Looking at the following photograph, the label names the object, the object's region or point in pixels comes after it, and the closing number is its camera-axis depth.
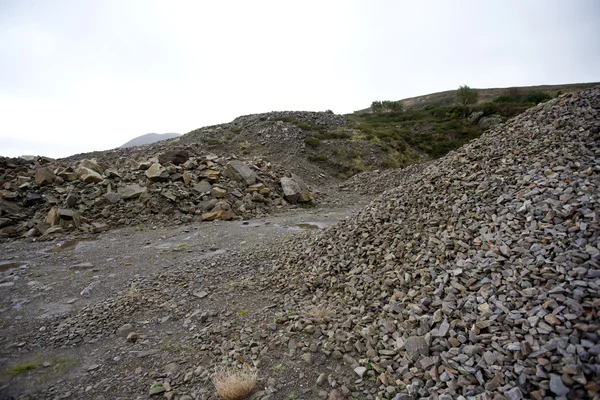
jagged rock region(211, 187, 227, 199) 15.97
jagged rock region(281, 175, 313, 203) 17.83
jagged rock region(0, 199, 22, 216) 14.21
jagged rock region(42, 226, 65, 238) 12.98
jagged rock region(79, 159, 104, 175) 17.54
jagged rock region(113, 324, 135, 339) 6.11
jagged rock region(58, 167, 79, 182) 16.52
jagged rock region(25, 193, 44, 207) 15.12
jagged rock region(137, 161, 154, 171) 17.62
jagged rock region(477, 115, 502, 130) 39.75
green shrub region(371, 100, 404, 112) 60.09
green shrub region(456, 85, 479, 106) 54.62
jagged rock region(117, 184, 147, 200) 15.29
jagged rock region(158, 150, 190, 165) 18.58
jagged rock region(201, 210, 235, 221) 14.47
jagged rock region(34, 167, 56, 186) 15.99
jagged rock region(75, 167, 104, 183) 16.17
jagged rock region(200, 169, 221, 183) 17.27
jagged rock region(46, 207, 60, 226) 13.68
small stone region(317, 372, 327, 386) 4.52
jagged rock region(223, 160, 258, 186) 17.73
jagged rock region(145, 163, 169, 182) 16.39
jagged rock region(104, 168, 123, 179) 16.81
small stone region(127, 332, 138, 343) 5.89
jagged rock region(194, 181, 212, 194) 16.41
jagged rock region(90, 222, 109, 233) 13.43
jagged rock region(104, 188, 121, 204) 15.16
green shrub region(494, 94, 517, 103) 54.89
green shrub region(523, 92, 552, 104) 52.19
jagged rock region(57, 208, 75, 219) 13.67
